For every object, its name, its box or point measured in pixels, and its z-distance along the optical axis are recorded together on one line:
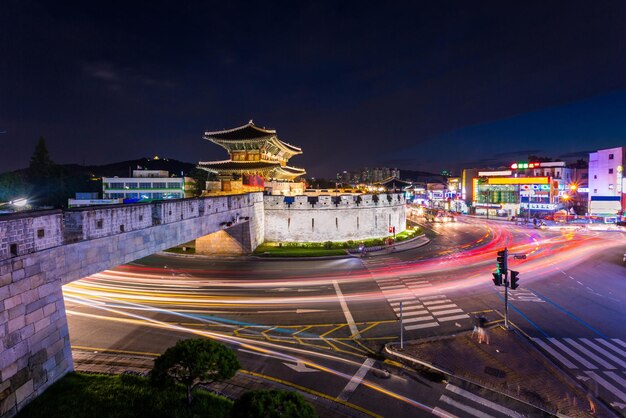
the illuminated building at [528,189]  69.44
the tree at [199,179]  62.81
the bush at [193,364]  7.77
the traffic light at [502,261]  14.76
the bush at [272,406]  6.08
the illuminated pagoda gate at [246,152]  43.31
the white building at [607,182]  56.09
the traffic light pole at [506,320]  14.74
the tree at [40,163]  65.25
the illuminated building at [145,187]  67.19
